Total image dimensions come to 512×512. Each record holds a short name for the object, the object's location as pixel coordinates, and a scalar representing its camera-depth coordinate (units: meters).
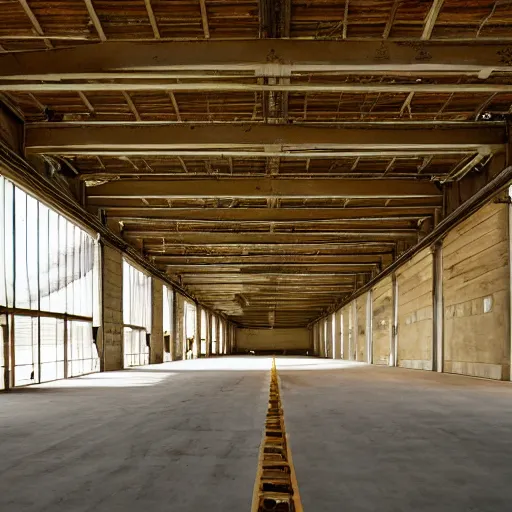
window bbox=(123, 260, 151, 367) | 18.05
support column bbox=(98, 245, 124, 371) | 14.98
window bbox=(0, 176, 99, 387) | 9.81
